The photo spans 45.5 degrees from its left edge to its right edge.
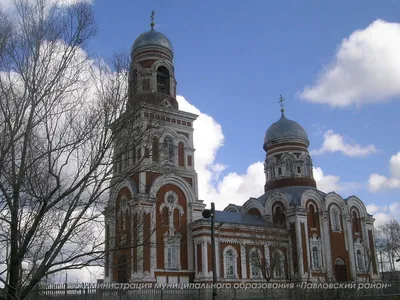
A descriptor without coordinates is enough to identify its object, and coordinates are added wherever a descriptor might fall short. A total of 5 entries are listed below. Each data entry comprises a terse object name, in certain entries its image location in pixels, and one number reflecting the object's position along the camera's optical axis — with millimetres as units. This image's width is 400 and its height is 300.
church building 31734
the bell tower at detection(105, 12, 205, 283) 30031
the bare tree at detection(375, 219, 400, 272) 57188
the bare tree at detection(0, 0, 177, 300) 11156
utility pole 15844
